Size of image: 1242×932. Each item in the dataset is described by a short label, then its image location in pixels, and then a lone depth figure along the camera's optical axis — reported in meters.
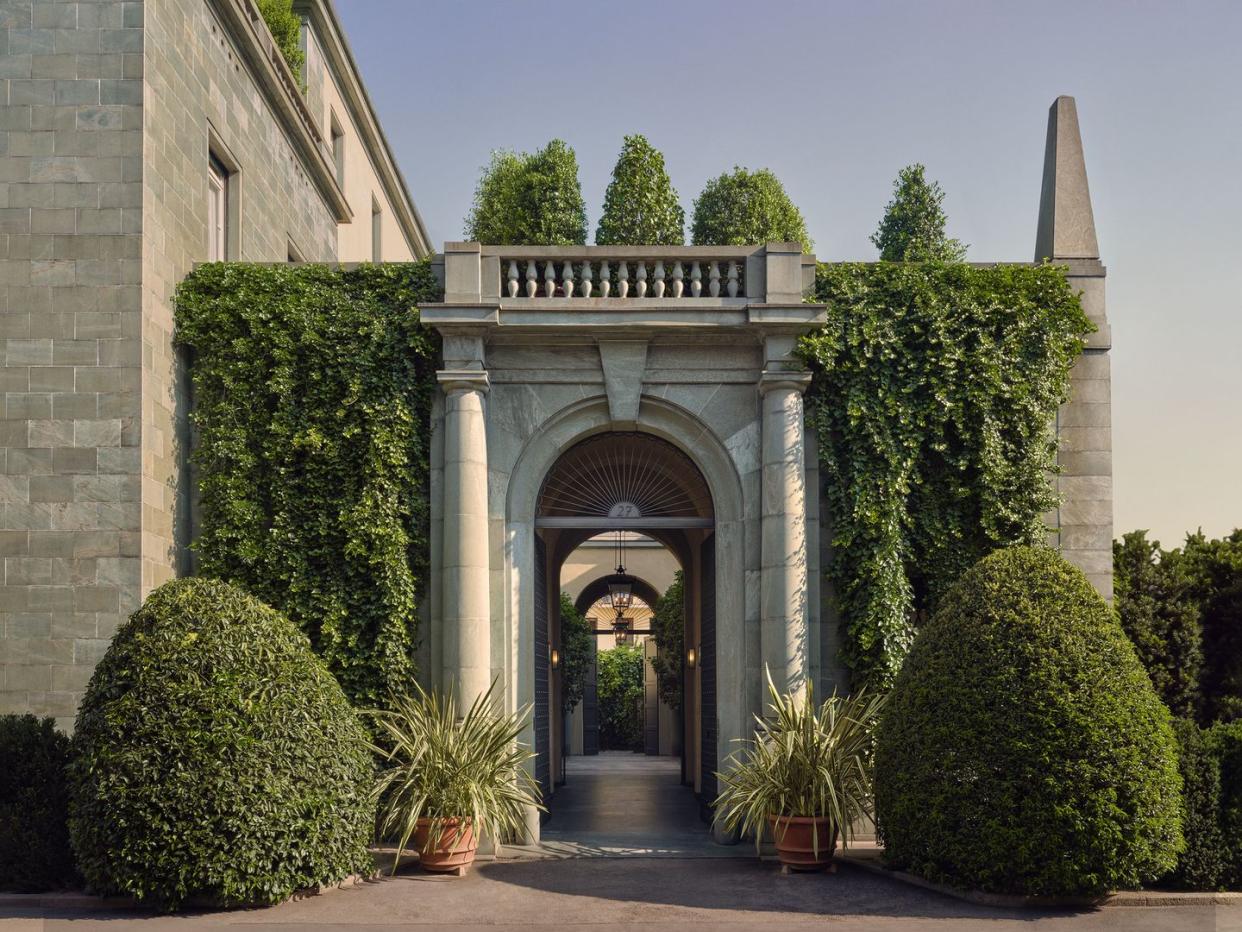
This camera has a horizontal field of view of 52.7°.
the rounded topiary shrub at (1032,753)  10.69
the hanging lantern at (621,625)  31.97
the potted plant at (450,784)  12.64
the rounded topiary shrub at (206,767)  10.66
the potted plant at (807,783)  12.72
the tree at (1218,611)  18.52
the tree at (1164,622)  18.02
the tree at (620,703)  39.41
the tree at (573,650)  30.08
